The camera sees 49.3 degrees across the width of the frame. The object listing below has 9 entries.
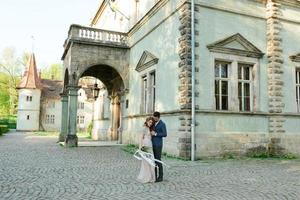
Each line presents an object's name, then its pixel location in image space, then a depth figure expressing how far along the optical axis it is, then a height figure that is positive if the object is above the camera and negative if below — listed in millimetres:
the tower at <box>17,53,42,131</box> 53688 +4402
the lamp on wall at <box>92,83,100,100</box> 24831 +2786
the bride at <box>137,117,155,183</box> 8273 -918
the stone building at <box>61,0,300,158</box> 13367 +2401
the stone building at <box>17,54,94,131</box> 53844 +3853
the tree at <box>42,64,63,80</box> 71500 +11989
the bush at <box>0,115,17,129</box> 59962 +1007
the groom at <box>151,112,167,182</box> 8664 -259
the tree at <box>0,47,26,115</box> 59000 +10107
